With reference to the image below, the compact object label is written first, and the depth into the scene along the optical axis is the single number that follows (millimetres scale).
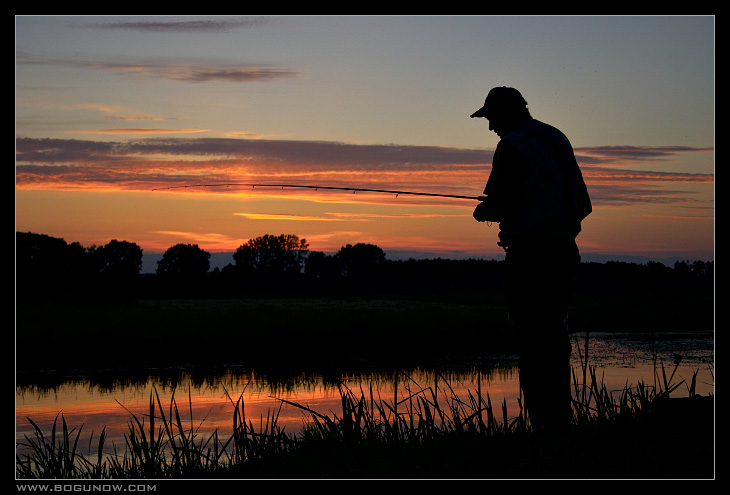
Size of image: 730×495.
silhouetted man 4839
